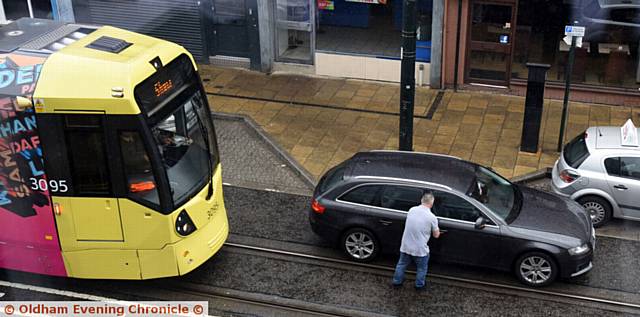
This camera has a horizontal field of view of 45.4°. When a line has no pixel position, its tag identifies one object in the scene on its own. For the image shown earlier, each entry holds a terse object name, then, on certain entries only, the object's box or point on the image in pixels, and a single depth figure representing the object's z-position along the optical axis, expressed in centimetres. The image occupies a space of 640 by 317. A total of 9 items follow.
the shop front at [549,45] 1450
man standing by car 905
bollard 1246
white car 1070
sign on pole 1206
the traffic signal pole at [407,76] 1112
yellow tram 846
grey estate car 947
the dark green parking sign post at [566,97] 1229
